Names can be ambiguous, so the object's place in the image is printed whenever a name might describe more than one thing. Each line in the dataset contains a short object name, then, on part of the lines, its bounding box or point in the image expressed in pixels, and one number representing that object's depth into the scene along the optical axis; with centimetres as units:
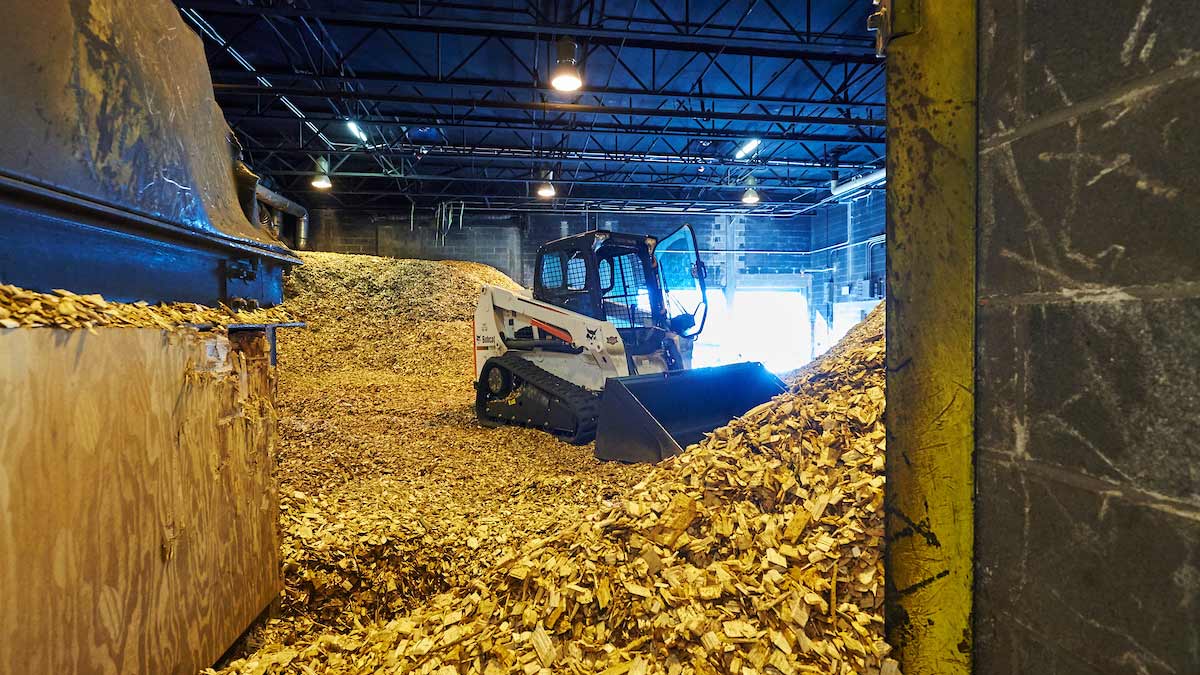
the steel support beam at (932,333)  144
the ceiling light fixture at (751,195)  1600
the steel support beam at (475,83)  941
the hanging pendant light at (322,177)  1475
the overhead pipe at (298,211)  378
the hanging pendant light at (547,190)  1543
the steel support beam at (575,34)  763
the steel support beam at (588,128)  1170
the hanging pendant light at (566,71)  812
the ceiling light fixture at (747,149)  1462
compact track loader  616
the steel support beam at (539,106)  963
